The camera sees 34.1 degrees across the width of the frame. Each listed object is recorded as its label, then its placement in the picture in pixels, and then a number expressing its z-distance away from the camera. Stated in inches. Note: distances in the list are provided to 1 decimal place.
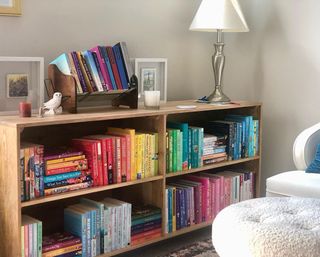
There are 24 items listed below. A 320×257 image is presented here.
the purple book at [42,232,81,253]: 87.0
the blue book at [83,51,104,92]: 96.6
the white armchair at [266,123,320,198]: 93.8
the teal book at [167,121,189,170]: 106.8
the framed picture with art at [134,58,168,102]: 113.7
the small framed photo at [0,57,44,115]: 91.6
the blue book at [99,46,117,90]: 98.7
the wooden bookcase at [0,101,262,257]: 81.0
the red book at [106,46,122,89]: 100.0
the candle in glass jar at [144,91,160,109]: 101.0
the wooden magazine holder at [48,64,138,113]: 92.7
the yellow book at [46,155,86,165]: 85.8
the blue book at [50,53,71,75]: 94.2
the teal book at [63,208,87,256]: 90.0
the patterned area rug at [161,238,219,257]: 102.4
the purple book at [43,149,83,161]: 86.0
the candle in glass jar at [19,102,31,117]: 84.8
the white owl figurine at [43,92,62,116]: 90.0
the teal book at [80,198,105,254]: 92.2
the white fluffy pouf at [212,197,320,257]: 67.4
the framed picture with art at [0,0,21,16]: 92.5
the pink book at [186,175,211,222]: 112.6
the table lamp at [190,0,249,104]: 114.0
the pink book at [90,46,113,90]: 97.8
